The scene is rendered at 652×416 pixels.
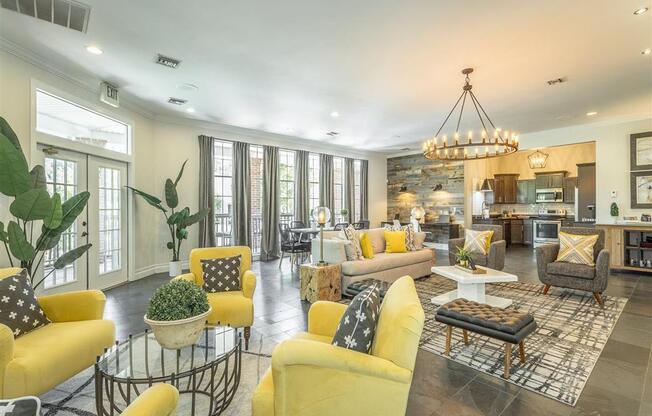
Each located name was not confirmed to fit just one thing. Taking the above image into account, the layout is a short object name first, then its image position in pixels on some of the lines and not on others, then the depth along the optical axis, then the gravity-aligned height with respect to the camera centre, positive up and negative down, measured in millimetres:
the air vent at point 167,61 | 3710 +1828
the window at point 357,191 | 10227 +627
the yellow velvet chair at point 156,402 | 1185 -760
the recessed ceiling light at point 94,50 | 3482 +1838
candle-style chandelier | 4078 +1001
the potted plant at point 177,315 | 1850 -629
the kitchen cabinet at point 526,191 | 10430 +600
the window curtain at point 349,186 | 9875 +763
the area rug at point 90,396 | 2055 -1313
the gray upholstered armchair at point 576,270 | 4082 -845
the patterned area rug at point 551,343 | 2402 -1296
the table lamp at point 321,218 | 4391 -109
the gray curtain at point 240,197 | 7211 +319
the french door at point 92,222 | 4180 -172
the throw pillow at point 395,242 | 5430 -566
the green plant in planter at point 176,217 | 5723 -111
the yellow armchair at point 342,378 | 1474 -800
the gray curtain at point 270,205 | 7660 +140
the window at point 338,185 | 9766 +790
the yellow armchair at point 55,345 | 1814 -881
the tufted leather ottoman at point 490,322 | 2375 -905
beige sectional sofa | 4504 -802
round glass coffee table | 1767 -965
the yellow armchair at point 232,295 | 2842 -820
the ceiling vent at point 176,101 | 5176 +1857
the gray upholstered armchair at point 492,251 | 5117 -707
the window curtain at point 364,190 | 10266 +662
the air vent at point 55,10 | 2699 +1812
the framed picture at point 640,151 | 5961 +1114
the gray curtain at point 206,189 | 6672 +479
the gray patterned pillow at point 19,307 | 2160 -680
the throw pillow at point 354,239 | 4746 -446
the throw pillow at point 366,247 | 4910 -585
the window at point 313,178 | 9008 +924
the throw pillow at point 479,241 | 5312 -557
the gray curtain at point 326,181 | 9109 +858
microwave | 9836 +450
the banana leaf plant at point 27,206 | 2711 +56
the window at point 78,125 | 3998 +1289
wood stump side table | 4188 -989
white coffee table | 3676 -949
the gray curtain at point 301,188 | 8453 +606
